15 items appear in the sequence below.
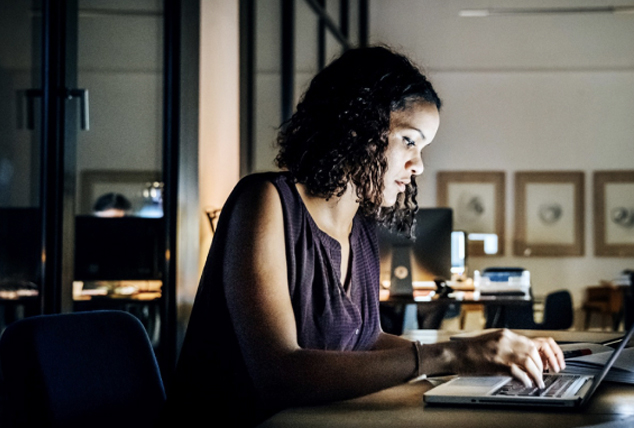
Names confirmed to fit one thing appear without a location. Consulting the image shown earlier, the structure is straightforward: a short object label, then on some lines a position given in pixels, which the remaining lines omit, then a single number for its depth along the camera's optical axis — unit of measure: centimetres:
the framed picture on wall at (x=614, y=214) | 798
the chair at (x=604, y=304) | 759
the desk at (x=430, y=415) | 106
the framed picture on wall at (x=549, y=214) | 805
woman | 121
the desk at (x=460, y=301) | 420
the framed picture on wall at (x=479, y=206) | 810
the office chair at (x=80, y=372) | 124
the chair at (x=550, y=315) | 479
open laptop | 114
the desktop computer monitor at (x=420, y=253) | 430
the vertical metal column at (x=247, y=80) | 405
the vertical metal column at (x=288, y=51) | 482
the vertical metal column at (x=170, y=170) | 311
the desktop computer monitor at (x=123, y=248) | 314
